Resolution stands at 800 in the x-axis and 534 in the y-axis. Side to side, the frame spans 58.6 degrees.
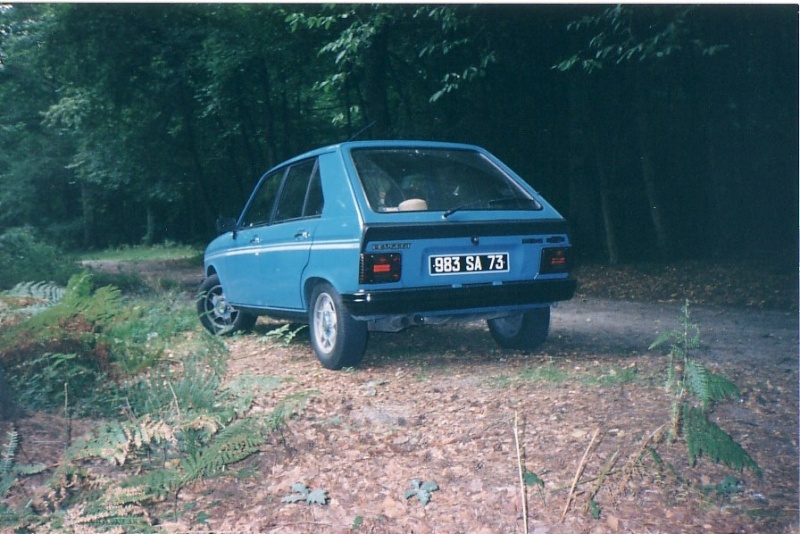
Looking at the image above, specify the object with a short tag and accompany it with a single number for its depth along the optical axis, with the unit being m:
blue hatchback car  5.21
